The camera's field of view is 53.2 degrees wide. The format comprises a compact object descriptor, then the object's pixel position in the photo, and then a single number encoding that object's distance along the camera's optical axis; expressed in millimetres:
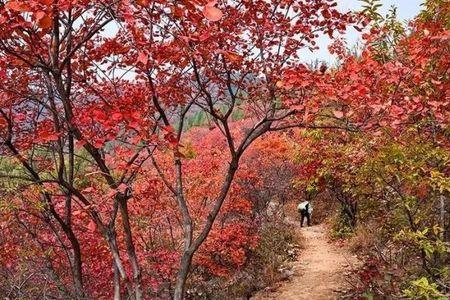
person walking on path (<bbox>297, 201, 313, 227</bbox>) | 19688
